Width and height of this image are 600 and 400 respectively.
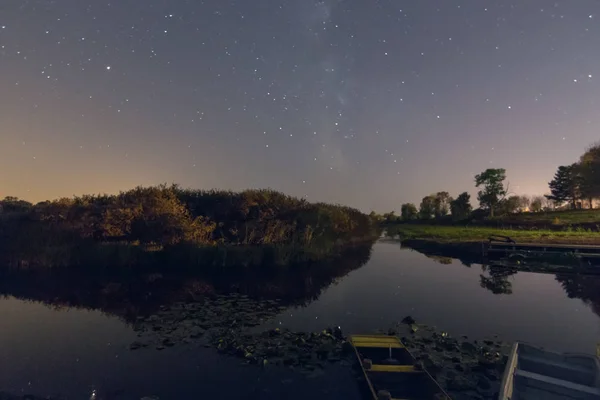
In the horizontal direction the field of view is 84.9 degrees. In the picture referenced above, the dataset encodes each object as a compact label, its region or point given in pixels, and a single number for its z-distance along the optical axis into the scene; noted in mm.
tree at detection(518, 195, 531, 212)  107250
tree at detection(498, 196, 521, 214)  97875
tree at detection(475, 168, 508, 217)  99125
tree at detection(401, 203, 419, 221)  141350
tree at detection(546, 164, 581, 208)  85938
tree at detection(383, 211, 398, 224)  148988
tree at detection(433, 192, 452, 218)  125912
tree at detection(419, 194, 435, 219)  128875
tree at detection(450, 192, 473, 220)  103938
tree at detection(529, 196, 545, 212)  107725
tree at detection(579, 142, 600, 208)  64812
